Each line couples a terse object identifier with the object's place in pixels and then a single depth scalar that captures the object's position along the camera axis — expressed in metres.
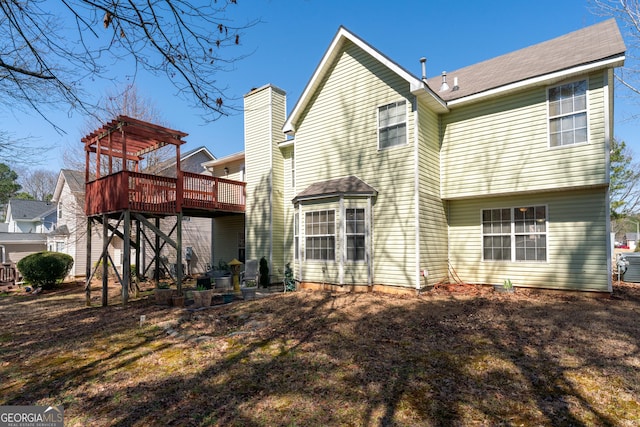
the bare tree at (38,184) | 44.22
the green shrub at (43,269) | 14.59
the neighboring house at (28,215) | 28.44
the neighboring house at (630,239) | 64.69
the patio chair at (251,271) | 13.23
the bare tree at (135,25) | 3.66
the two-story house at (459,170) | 8.91
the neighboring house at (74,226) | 19.07
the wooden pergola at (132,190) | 9.87
